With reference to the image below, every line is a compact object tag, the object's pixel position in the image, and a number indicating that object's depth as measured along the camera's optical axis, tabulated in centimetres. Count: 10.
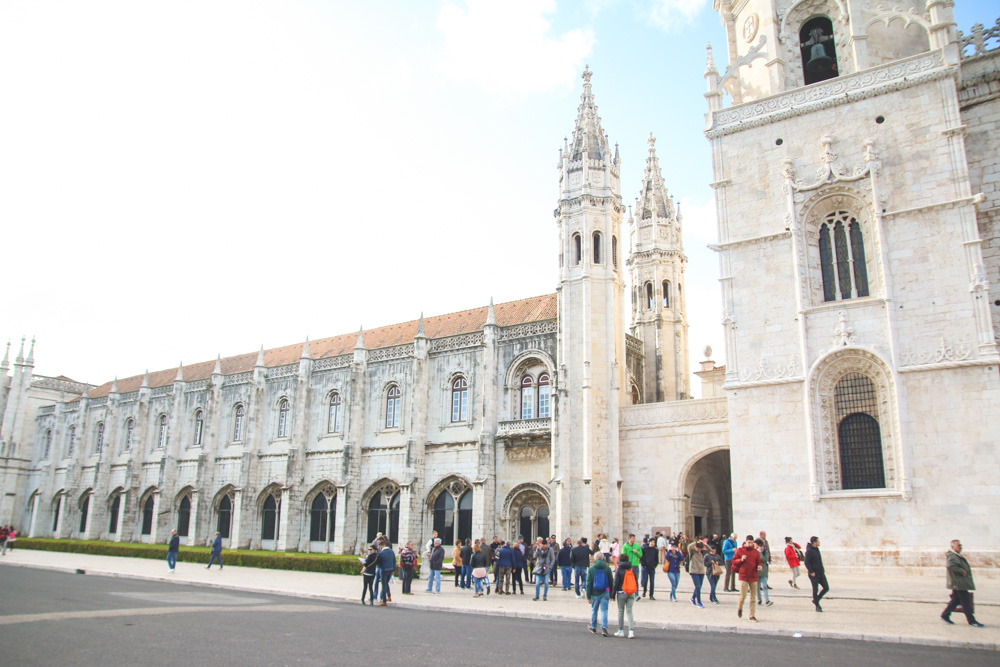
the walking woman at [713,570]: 1562
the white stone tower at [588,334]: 2644
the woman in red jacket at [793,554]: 1652
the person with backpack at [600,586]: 1167
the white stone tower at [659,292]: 3272
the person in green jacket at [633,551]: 1627
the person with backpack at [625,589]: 1130
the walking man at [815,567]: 1398
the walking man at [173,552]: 2448
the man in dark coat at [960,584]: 1185
